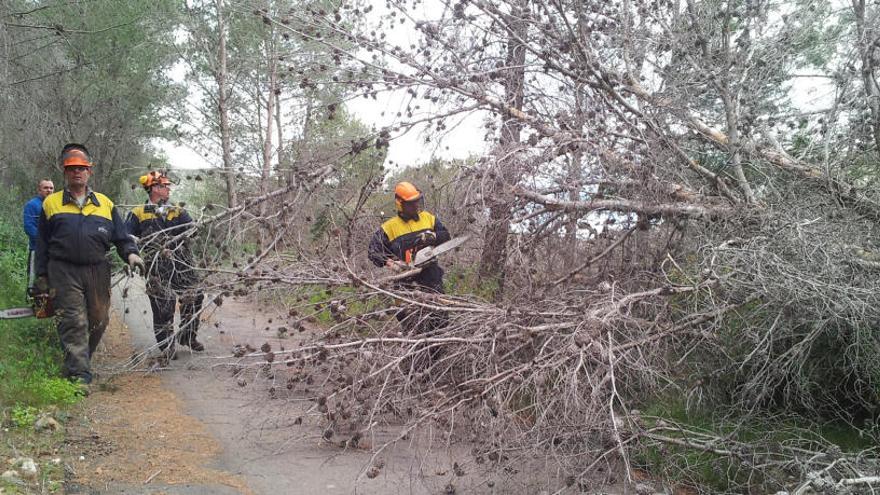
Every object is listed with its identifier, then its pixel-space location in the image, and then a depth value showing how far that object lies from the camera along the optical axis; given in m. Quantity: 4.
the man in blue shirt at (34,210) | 7.68
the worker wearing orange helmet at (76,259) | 5.51
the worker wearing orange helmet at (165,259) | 5.47
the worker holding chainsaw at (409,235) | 5.80
